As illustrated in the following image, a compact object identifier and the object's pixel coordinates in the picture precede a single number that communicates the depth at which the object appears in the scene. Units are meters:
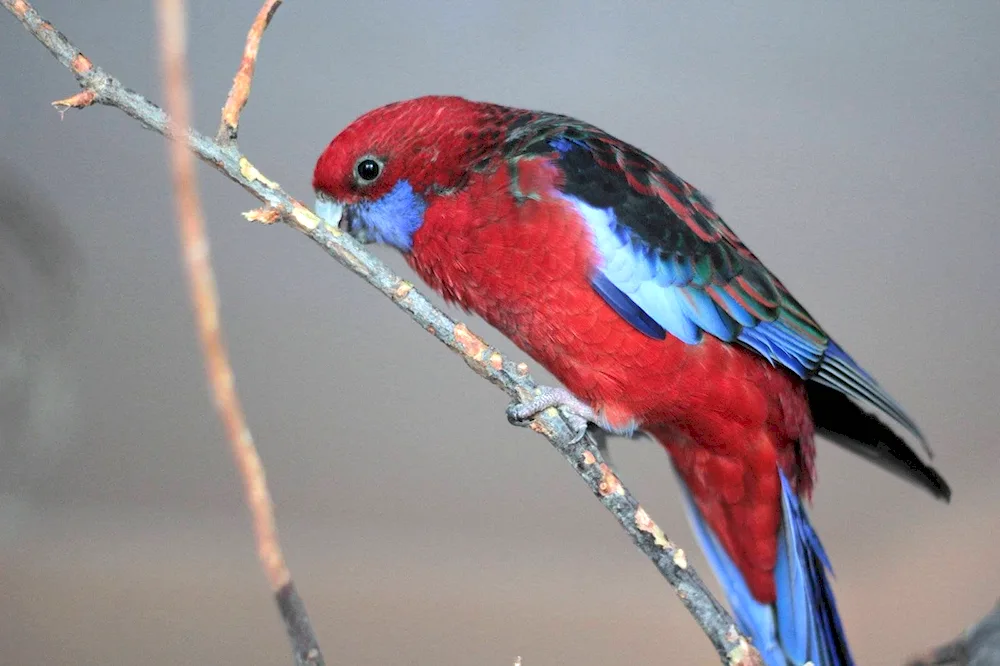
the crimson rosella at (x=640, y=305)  4.39
